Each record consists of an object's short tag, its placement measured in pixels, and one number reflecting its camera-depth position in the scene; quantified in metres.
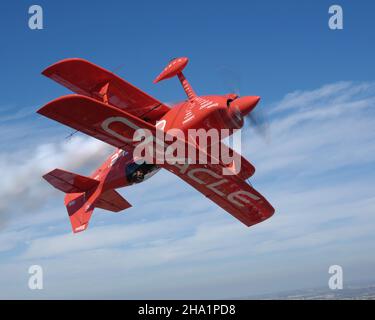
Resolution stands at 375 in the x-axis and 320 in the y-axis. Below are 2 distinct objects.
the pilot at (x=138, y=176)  22.08
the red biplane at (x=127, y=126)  18.02
